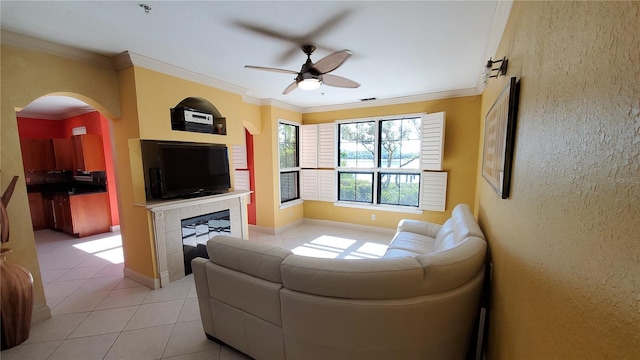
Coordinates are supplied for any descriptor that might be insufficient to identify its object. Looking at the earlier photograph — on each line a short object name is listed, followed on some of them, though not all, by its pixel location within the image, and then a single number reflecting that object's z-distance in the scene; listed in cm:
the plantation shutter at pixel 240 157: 459
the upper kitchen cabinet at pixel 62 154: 456
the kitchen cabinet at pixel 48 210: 453
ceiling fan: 183
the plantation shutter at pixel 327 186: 468
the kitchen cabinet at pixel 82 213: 414
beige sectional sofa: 120
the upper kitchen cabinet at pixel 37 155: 452
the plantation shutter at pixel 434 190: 378
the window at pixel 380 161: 411
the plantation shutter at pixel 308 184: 484
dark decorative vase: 170
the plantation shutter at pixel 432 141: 361
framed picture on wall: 119
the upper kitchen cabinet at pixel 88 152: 423
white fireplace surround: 252
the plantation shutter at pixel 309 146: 472
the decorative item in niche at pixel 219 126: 329
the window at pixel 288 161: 458
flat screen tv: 266
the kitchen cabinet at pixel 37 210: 459
